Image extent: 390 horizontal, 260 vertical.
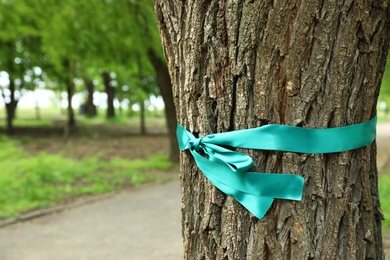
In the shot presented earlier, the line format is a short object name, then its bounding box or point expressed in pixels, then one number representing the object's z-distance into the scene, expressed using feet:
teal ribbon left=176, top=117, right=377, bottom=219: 7.78
